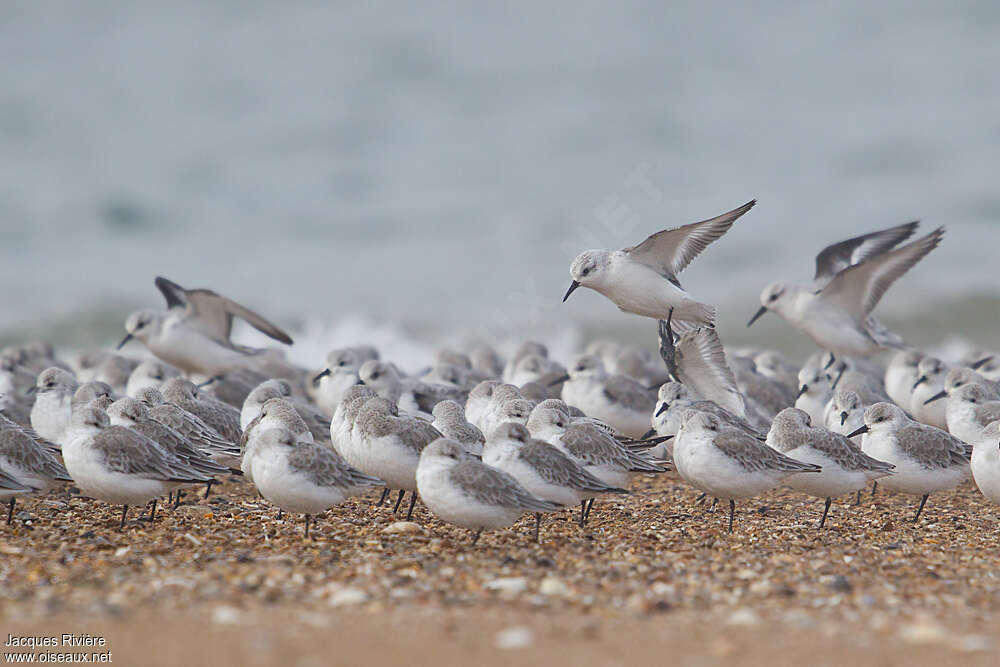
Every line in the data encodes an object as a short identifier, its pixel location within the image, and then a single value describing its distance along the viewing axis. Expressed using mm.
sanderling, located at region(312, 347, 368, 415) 21469
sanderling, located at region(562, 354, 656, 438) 20297
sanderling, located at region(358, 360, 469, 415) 19453
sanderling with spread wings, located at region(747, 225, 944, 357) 20625
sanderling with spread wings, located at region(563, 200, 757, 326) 16984
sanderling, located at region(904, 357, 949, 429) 20969
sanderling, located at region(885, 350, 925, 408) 22500
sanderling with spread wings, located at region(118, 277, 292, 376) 23750
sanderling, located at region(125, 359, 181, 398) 21091
